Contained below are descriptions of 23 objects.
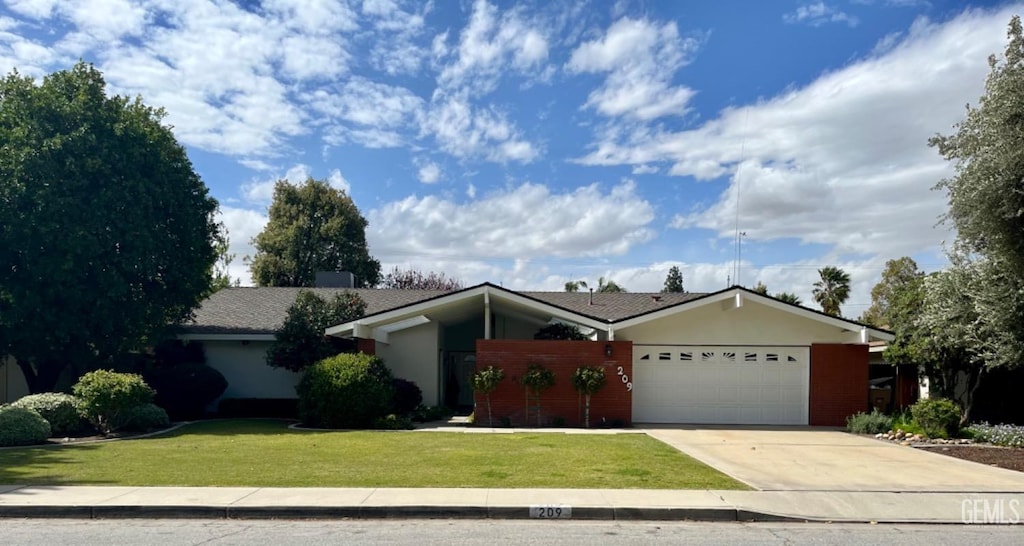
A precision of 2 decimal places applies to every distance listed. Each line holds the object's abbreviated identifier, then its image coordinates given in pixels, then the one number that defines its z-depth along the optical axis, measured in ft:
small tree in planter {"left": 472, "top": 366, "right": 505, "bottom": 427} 63.87
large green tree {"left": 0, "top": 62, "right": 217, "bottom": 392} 59.62
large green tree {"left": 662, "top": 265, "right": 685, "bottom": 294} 177.78
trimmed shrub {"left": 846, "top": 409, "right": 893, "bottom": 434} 60.64
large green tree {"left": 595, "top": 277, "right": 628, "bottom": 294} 174.78
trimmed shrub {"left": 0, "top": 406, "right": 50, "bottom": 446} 48.35
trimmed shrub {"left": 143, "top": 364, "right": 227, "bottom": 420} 68.28
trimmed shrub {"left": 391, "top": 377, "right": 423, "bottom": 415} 67.82
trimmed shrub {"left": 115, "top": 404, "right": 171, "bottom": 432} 56.03
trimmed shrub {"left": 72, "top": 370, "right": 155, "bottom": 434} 53.62
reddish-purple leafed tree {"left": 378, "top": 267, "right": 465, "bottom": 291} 166.81
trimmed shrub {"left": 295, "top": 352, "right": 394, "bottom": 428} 60.23
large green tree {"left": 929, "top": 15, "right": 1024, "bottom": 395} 46.68
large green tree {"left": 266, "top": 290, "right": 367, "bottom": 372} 69.36
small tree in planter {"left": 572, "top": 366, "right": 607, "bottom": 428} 63.58
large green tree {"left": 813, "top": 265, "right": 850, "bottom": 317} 149.07
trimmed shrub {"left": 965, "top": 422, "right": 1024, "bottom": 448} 53.38
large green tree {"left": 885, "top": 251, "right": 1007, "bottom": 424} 52.31
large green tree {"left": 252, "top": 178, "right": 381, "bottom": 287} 147.74
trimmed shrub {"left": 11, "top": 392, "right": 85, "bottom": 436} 52.65
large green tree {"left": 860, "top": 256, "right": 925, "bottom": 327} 156.25
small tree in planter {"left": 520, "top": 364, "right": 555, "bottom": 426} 63.62
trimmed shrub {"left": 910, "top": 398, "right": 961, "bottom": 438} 55.93
